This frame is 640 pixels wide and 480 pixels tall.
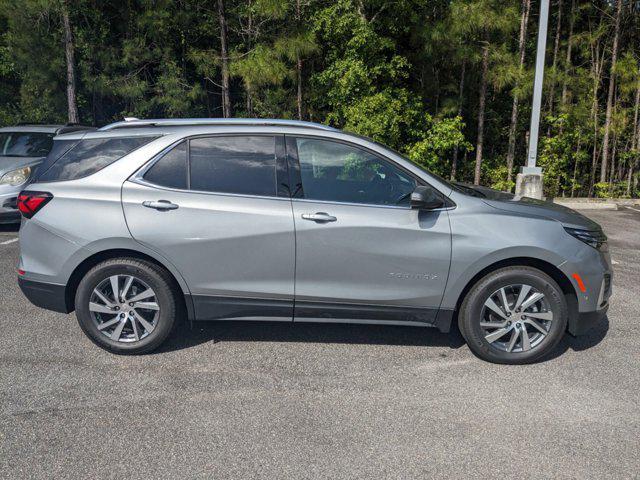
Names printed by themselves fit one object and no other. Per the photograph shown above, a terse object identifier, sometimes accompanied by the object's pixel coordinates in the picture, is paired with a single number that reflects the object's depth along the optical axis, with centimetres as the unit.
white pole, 1105
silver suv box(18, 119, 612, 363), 407
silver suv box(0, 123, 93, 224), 841
